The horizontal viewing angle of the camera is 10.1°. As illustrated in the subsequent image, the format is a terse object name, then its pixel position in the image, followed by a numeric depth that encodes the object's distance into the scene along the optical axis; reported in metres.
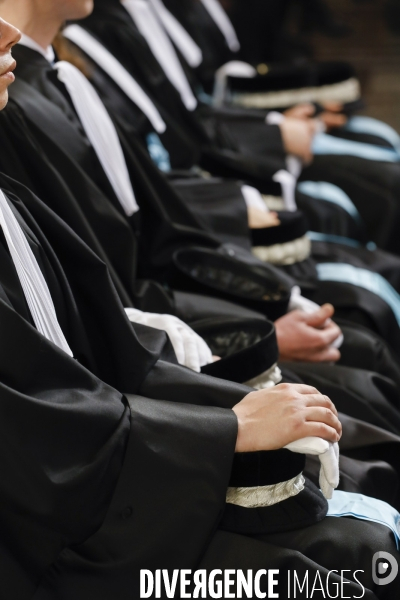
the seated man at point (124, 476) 3.00
